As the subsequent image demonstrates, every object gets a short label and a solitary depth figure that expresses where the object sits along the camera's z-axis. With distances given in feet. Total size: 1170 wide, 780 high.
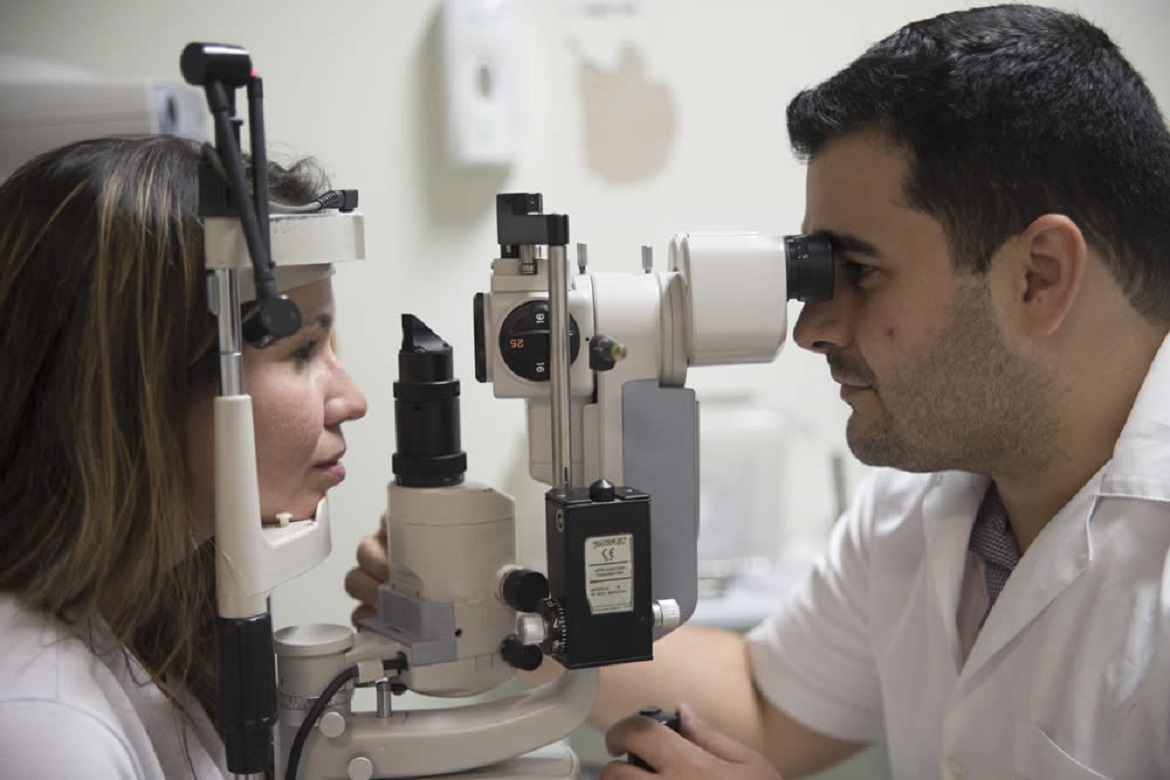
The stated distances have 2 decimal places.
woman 3.03
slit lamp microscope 2.99
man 3.50
